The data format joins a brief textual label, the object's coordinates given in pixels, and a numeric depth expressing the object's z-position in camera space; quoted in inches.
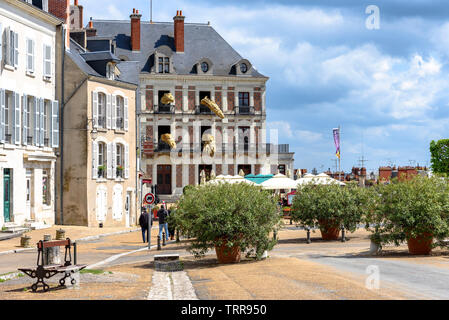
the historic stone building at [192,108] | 2273.6
